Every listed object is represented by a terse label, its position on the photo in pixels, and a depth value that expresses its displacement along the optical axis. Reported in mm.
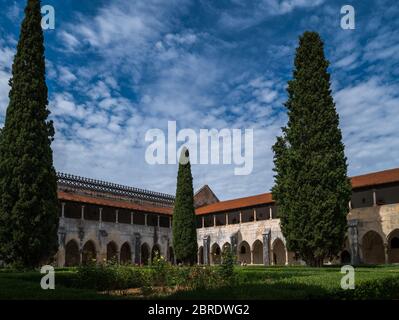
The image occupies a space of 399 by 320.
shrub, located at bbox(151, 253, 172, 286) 17797
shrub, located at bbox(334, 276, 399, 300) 11047
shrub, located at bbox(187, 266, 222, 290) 15391
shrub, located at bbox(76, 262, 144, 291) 15422
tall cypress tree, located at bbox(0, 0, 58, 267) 18750
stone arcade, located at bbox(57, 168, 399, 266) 31562
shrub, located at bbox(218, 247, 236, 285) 15984
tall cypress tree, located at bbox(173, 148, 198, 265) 38562
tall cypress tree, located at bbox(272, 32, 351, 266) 23516
